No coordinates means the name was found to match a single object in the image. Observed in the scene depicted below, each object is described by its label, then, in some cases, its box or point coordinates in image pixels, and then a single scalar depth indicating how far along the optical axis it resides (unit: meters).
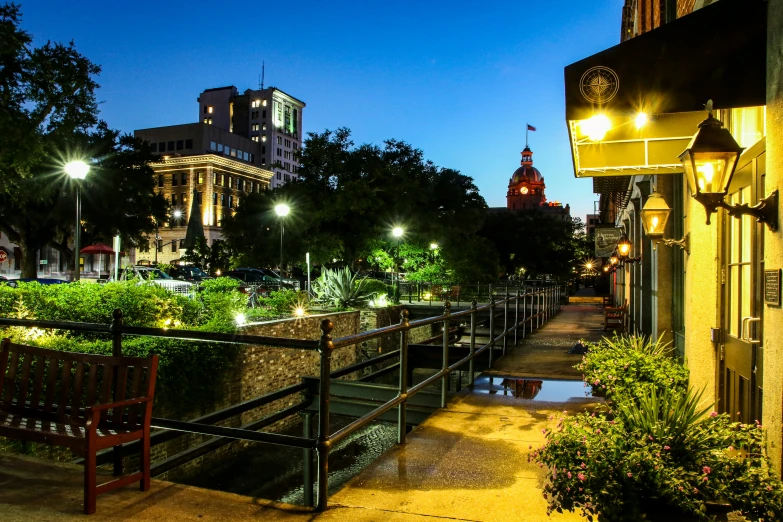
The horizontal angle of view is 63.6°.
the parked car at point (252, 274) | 41.84
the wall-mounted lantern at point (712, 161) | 4.29
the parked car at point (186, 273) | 40.12
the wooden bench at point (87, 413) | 4.00
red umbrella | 44.01
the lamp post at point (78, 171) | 18.56
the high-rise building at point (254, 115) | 149.00
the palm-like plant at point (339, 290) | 21.55
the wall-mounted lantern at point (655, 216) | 8.70
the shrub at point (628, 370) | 5.99
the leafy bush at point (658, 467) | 3.00
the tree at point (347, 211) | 37.03
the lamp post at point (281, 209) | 31.48
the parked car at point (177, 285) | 23.62
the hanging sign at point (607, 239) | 24.58
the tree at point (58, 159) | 29.14
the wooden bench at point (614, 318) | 19.17
